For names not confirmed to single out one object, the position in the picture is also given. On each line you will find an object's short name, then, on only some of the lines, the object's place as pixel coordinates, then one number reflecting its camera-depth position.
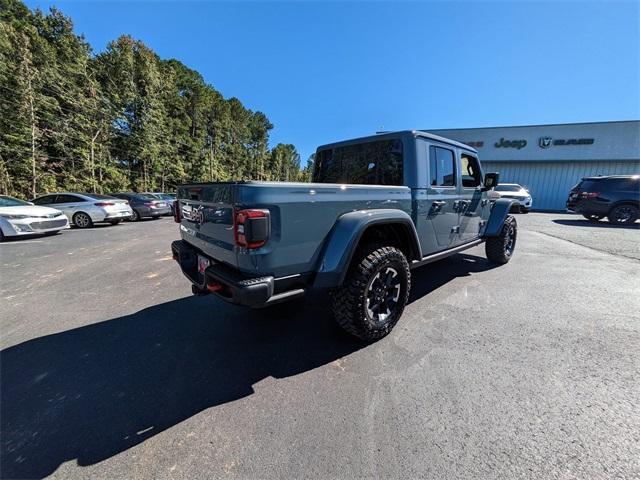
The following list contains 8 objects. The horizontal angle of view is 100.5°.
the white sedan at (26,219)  7.31
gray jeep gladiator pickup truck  1.98
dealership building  19.47
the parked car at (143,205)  13.22
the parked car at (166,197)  15.17
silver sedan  10.27
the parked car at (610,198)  10.89
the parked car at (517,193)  15.66
